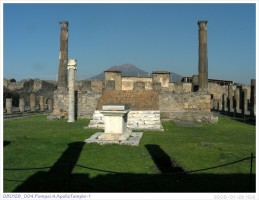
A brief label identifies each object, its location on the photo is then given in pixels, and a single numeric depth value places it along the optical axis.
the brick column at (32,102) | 35.01
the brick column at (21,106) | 32.08
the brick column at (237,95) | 34.05
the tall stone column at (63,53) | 26.86
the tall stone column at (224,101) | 40.37
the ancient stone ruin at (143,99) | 17.81
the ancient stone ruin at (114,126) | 11.58
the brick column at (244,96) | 28.23
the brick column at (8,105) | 29.70
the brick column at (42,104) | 37.65
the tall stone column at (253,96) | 25.62
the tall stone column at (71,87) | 22.33
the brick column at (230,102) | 36.16
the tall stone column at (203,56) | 26.38
